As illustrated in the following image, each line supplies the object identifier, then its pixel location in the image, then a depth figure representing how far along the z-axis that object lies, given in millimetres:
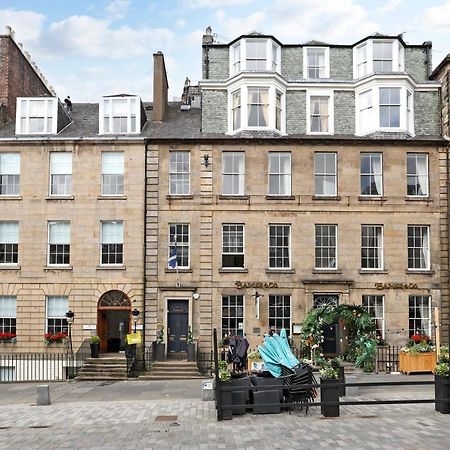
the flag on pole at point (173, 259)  27609
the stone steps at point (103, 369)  26062
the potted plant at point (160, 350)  27266
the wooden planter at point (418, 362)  25984
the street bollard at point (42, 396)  19547
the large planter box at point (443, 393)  16047
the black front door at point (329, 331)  28609
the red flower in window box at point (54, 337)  28125
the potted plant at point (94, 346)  27375
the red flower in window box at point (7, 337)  28183
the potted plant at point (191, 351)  27094
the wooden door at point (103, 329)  28734
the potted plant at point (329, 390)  15703
